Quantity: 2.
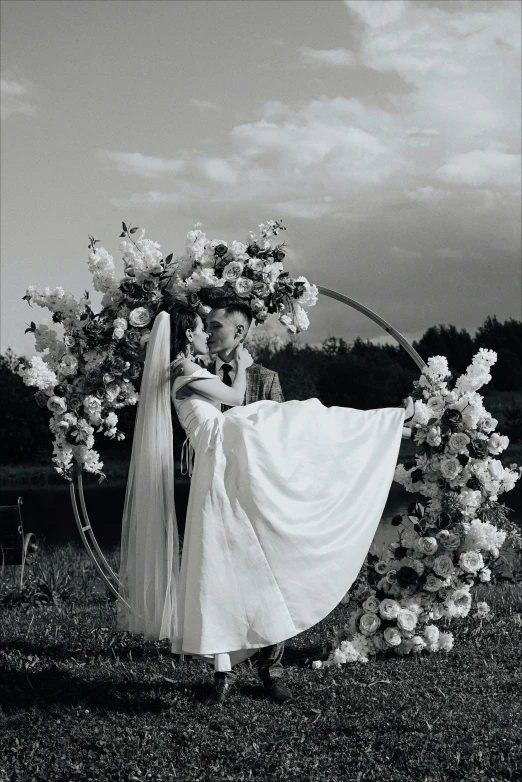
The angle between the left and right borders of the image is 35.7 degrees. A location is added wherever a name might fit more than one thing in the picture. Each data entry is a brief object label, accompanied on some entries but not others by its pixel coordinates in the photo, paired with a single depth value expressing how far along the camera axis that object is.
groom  5.04
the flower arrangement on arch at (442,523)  6.19
